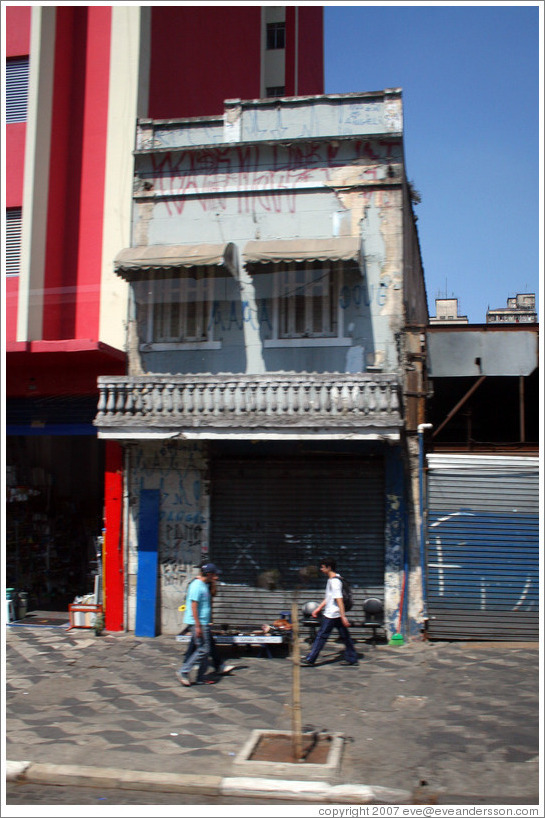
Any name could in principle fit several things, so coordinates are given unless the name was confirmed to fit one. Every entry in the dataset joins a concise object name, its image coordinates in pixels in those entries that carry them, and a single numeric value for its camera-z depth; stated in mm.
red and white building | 13398
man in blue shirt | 9391
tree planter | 6254
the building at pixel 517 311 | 35969
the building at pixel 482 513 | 11781
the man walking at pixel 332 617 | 10305
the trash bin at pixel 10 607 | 13180
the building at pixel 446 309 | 39406
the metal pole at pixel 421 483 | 11922
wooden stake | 6477
